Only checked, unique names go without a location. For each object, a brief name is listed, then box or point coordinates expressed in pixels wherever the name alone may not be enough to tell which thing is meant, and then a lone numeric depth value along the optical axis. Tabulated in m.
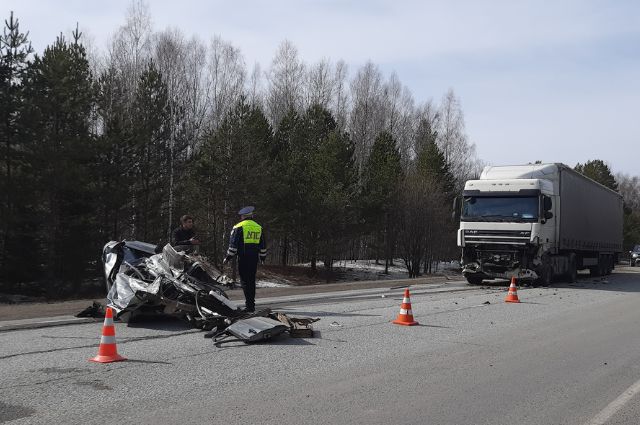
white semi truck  20.25
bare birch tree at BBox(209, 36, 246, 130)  49.14
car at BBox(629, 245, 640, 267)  54.69
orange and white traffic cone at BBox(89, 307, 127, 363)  6.97
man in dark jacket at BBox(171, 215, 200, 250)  11.40
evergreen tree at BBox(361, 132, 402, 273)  43.31
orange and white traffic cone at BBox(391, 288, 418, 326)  10.66
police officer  10.80
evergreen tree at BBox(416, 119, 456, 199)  50.69
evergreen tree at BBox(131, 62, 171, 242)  31.94
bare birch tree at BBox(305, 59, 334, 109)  55.22
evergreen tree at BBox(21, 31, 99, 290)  27.52
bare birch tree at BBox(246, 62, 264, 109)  53.22
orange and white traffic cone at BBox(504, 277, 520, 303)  15.43
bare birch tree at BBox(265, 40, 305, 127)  54.44
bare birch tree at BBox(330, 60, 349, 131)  57.81
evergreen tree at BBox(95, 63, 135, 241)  29.97
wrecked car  9.17
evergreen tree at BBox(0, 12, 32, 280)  26.89
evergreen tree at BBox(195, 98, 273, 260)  32.88
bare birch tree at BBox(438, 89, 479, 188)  65.12
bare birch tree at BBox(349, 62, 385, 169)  57.75
